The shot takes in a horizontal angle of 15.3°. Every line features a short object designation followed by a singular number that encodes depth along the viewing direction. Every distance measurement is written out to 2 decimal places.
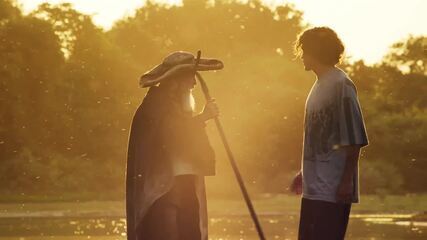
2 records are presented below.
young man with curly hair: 10.36
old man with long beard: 11.86
